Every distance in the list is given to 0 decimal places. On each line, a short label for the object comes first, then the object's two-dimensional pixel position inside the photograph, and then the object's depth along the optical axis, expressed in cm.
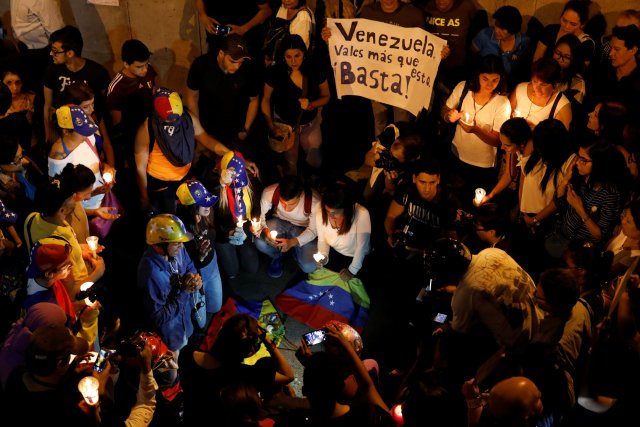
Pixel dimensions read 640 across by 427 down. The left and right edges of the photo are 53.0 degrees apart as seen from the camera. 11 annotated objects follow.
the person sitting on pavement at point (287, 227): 680
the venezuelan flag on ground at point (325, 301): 657
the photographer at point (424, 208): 610
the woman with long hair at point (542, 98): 671
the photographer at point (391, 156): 658
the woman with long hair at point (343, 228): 637
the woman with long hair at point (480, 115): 696
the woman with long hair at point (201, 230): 598
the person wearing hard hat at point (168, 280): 527
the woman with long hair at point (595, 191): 582
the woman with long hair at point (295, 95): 752
